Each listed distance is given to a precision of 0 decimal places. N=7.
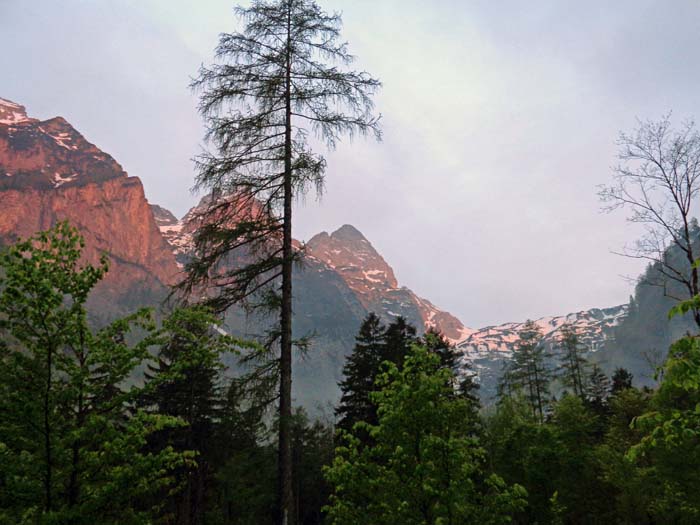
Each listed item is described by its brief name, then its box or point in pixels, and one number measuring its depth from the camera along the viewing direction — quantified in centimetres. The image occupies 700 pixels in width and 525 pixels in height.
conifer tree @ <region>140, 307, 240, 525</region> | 2361
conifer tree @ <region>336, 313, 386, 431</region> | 2568
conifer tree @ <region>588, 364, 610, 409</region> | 4738
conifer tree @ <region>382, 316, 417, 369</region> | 2634
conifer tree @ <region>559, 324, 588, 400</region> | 4757
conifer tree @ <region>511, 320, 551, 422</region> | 4147
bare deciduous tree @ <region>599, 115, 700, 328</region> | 1134
